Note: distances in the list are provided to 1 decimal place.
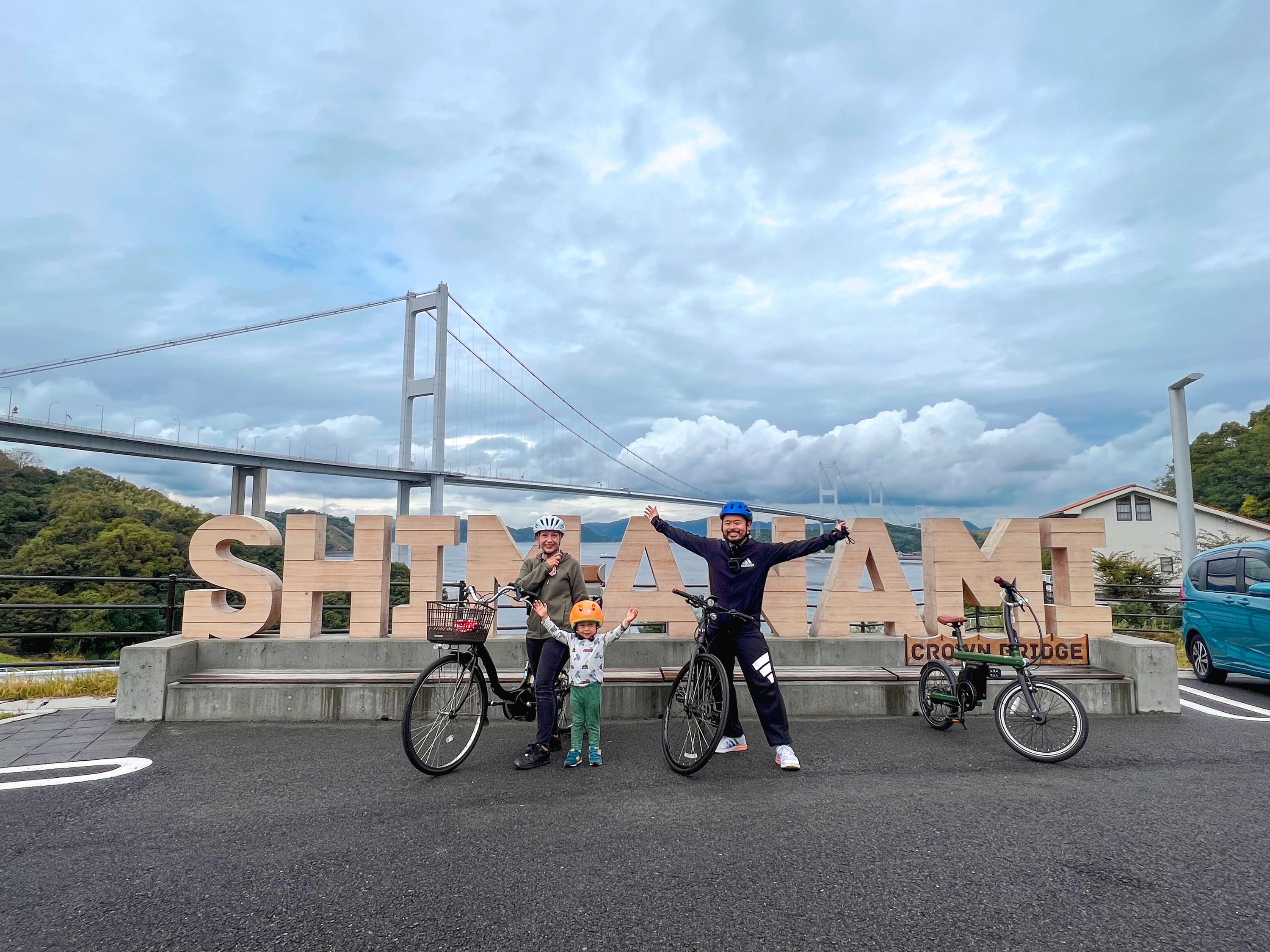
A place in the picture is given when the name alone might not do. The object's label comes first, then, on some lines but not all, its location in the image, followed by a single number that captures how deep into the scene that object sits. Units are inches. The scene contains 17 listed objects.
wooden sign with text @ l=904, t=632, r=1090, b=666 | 268.2
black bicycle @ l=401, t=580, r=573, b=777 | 172.6
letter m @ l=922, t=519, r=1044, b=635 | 273.4
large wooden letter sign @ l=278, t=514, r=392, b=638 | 270.1
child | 180.5
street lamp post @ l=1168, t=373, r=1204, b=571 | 434.6
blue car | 280.8
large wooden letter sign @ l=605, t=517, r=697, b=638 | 274.7
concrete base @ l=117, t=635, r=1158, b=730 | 226.1
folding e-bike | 184.1
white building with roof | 1205.1
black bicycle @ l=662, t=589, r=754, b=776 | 176.6
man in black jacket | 181.8
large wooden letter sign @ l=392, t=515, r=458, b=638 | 272.8
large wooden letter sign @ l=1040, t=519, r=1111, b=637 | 271.3
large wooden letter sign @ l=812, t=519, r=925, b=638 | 277.6
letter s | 263.3
